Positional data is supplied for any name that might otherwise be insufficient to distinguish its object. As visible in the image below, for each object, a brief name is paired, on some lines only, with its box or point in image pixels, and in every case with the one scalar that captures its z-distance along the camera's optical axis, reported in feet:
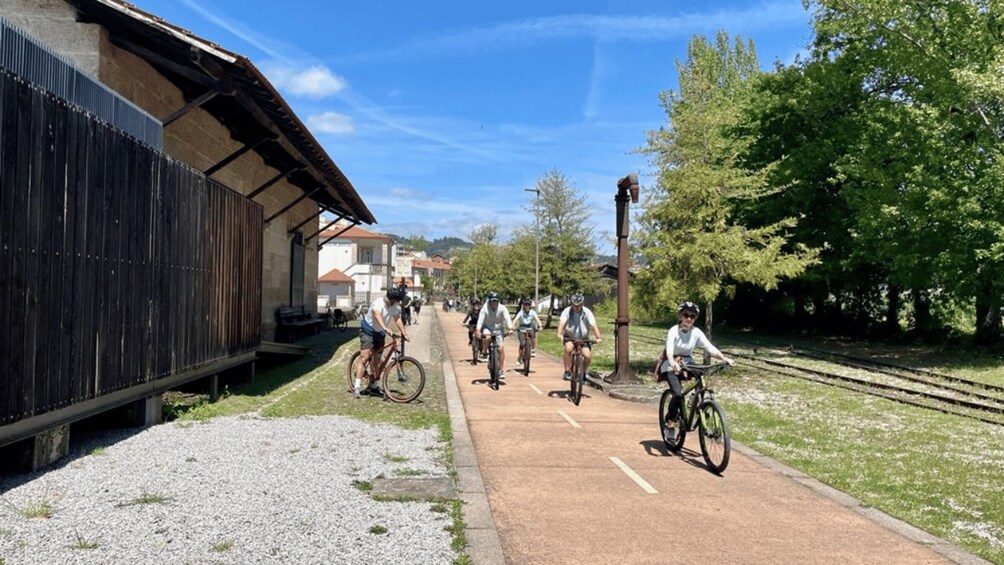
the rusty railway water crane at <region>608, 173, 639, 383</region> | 44.11
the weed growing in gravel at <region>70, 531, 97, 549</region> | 13.93
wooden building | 17.80
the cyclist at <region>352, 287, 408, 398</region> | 35.83
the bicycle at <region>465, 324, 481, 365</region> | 61.09
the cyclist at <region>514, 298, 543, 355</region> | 54.75
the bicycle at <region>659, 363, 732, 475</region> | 22.94
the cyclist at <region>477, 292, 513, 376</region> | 45.21
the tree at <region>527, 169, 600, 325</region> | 121.08
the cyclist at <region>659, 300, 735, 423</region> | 25.39
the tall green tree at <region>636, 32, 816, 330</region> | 49.65
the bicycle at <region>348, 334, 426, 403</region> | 36.14
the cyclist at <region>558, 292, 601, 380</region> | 39.83
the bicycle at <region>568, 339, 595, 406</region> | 38.32
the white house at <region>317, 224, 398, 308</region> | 234.99
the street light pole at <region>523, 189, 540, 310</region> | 119.85
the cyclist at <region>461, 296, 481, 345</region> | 66.57
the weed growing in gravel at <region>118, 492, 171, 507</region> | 17.11
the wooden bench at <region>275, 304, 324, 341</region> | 67.15
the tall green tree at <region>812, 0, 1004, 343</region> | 63.26
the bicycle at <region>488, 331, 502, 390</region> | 43.70
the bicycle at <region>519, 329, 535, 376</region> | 53.11
